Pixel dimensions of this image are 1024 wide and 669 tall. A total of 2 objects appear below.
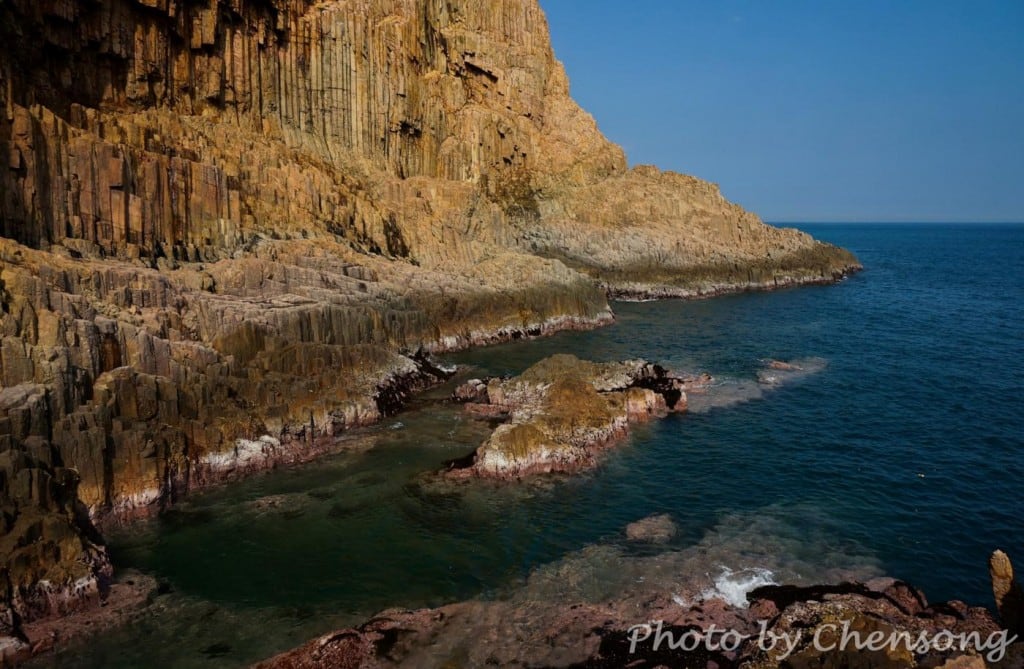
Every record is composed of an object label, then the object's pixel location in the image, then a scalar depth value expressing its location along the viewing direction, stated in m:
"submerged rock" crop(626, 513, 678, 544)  24.03
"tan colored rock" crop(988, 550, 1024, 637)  17.36
